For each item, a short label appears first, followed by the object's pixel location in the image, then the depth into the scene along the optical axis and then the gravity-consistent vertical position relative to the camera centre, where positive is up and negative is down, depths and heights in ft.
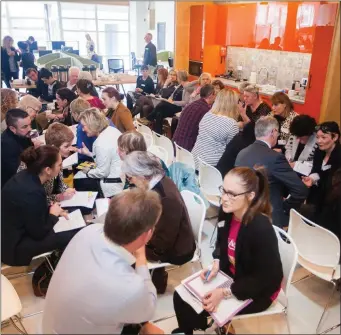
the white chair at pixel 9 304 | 5.01 -4.04
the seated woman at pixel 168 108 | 17.19 -2.90
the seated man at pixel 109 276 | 3.36 -2.38
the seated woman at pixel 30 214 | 6.19 -3.01
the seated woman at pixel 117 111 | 12.07 -2.19
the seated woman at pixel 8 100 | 10.25 -1.63
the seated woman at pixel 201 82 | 16.65 -1.54
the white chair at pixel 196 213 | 6.99 -3.38
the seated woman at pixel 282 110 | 11.53 -1.98
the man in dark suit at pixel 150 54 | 26.55 -0.41
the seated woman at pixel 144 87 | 21.24 -2.35
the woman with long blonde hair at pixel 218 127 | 10.62 -2.37
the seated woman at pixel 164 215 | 6.03 -2.87
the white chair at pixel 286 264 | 5.23 -3.38
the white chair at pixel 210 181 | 9.53 -3.70
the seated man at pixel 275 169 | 7.37 -2.51
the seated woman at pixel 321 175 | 7.43 -2.91
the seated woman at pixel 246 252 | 4.79 -2.86
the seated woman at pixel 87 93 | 13.74 -1.80
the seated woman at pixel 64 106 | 13.78 -2.39
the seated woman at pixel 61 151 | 8.00 -2.78
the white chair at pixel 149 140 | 12.20 -3.22
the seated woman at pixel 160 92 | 18.02 -2.43
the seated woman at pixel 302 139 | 9.62 -2.50
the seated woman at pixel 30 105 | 11.93 -1.99
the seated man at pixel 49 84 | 17.74 -1.86
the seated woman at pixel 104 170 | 9.02 -3.21
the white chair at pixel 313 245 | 5.76 -3.52
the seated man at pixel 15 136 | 8.05 -2.22
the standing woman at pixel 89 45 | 30.68 +0.25
